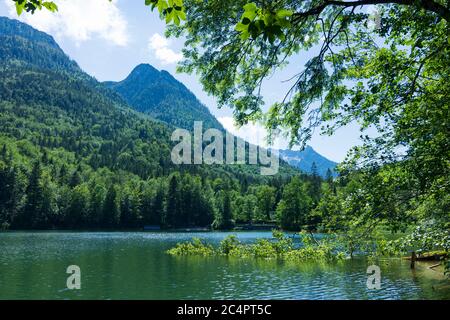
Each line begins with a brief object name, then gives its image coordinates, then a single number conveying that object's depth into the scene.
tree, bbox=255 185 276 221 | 143.50
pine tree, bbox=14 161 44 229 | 119.38
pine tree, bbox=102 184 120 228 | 127.69
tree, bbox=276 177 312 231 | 109.00
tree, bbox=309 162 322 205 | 125.69
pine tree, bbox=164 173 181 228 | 137.66
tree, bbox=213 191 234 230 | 133.75
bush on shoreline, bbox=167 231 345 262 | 39.53
